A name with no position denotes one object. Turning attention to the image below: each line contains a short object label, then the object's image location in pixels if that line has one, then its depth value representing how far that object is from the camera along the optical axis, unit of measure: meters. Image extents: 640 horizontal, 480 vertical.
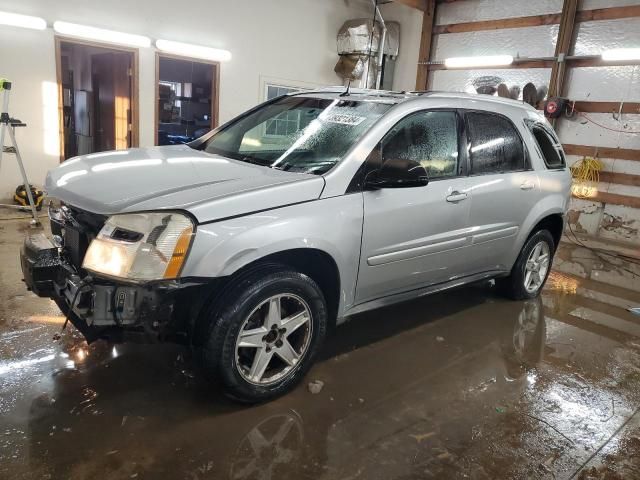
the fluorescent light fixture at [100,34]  6.43
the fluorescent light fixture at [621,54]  6.81
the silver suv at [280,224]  2.13
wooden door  7.71
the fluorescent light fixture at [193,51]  7.31
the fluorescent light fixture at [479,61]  8.24
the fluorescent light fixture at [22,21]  6.06
